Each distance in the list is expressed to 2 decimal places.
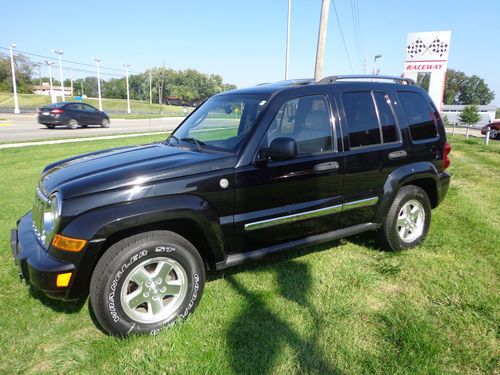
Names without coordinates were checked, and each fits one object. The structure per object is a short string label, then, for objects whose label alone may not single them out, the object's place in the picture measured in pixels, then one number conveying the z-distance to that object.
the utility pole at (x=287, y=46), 24.55
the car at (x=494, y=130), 22.83
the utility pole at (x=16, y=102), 36.76
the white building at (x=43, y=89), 99.75
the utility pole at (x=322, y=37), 10.98
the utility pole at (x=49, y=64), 54.89
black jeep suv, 2.61
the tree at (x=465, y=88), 114.44
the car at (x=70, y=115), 20.77
